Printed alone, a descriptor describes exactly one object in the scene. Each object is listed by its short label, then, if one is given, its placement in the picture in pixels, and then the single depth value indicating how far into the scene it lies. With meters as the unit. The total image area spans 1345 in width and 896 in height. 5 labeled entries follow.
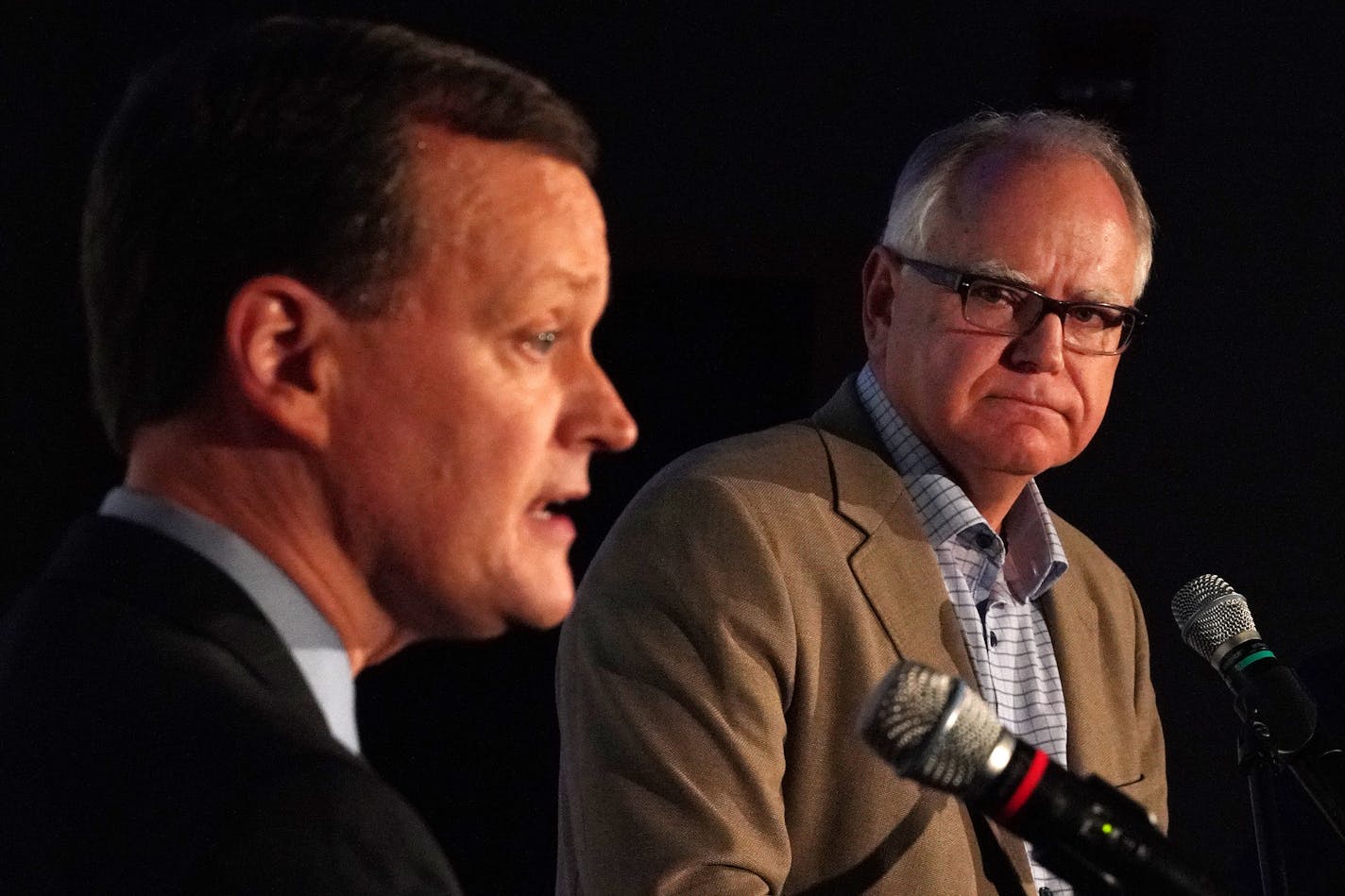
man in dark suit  3.29
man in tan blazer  3.90
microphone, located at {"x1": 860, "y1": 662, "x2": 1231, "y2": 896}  3.40
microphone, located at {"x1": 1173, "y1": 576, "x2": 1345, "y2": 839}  3.81
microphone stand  3.85
